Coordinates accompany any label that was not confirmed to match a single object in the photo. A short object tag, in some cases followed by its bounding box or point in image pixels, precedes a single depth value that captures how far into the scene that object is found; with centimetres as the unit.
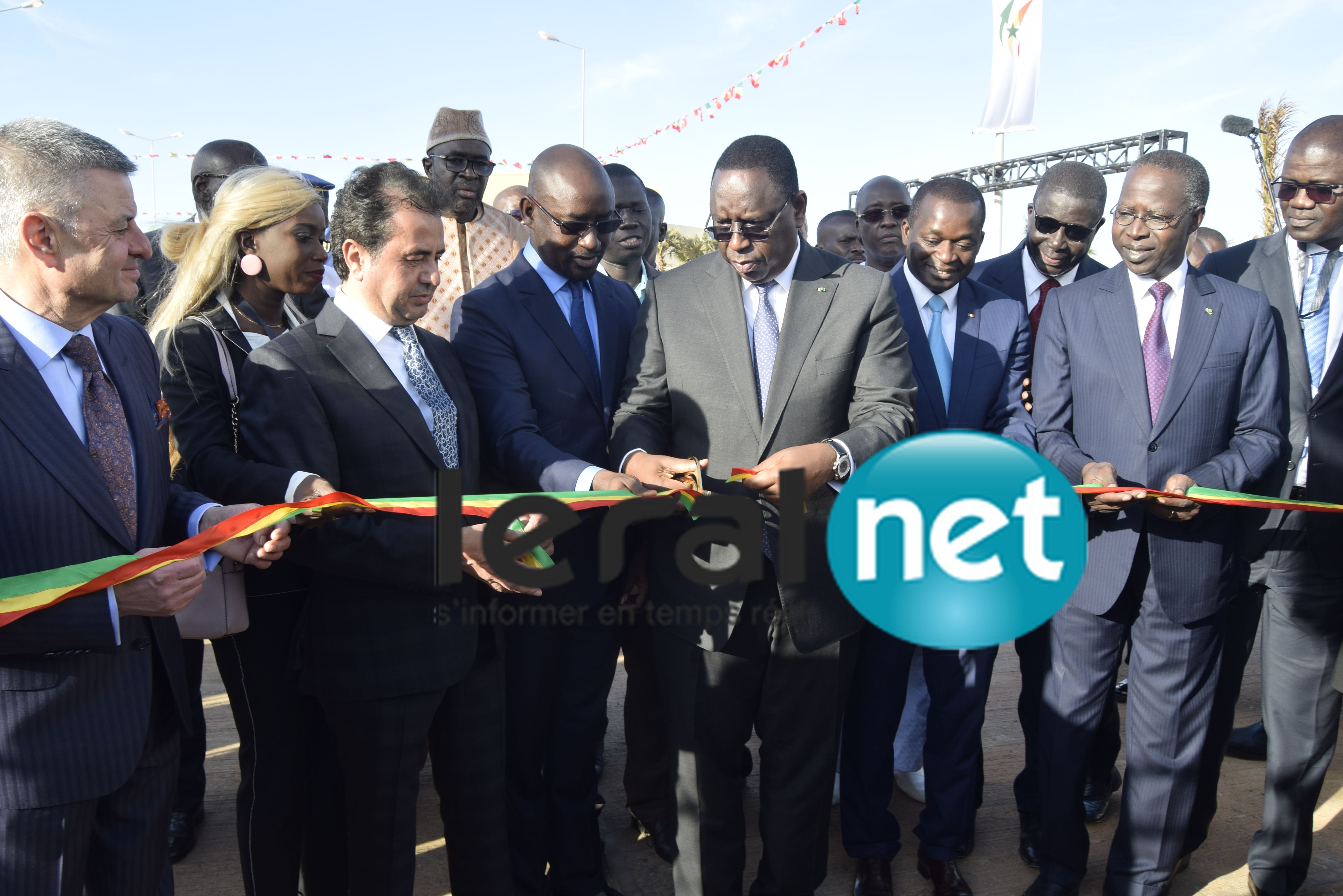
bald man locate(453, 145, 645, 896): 321
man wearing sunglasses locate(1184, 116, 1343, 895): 333
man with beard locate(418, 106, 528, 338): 473
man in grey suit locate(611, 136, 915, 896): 289
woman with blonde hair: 272
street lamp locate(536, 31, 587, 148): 2520
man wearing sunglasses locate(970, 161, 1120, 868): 383
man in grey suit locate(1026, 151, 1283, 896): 311
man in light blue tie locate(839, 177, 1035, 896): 345
